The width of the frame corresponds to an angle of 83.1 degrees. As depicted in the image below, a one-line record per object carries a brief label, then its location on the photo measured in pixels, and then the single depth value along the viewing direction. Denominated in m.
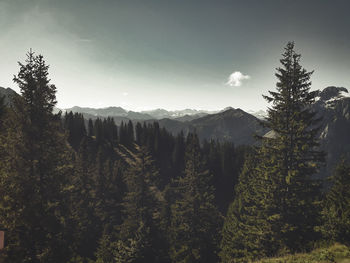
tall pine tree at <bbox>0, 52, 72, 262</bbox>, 11.79
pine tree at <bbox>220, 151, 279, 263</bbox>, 16.67
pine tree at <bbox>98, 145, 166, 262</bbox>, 22.64
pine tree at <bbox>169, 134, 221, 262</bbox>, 22.97
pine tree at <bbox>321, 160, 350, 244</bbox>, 13.93
